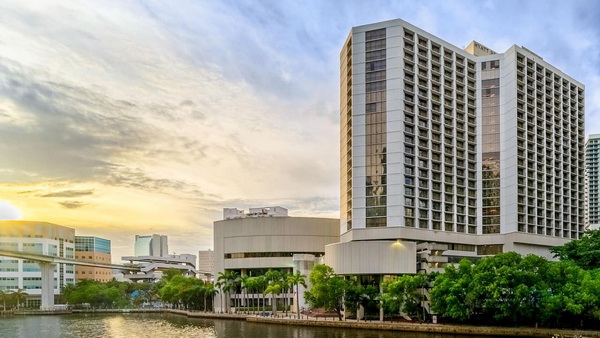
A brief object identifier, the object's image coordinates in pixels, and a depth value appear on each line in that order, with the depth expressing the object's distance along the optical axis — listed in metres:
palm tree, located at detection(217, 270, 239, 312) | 122.25
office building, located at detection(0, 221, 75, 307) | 161.38
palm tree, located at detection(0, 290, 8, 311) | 145.89
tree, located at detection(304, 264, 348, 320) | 88.81
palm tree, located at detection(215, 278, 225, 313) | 125.62
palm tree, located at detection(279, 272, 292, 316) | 107.88
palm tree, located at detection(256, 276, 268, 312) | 112.00
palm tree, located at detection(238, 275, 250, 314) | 116.59
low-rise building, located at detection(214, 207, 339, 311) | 136.25
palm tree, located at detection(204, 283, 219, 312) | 132.16
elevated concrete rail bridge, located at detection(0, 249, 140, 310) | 148.38
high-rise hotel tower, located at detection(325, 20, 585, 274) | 104.94
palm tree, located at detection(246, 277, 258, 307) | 111.93
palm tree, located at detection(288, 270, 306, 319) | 103.44
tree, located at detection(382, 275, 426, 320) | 82.69
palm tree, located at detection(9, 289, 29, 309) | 148.38
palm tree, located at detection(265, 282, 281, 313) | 104.06
